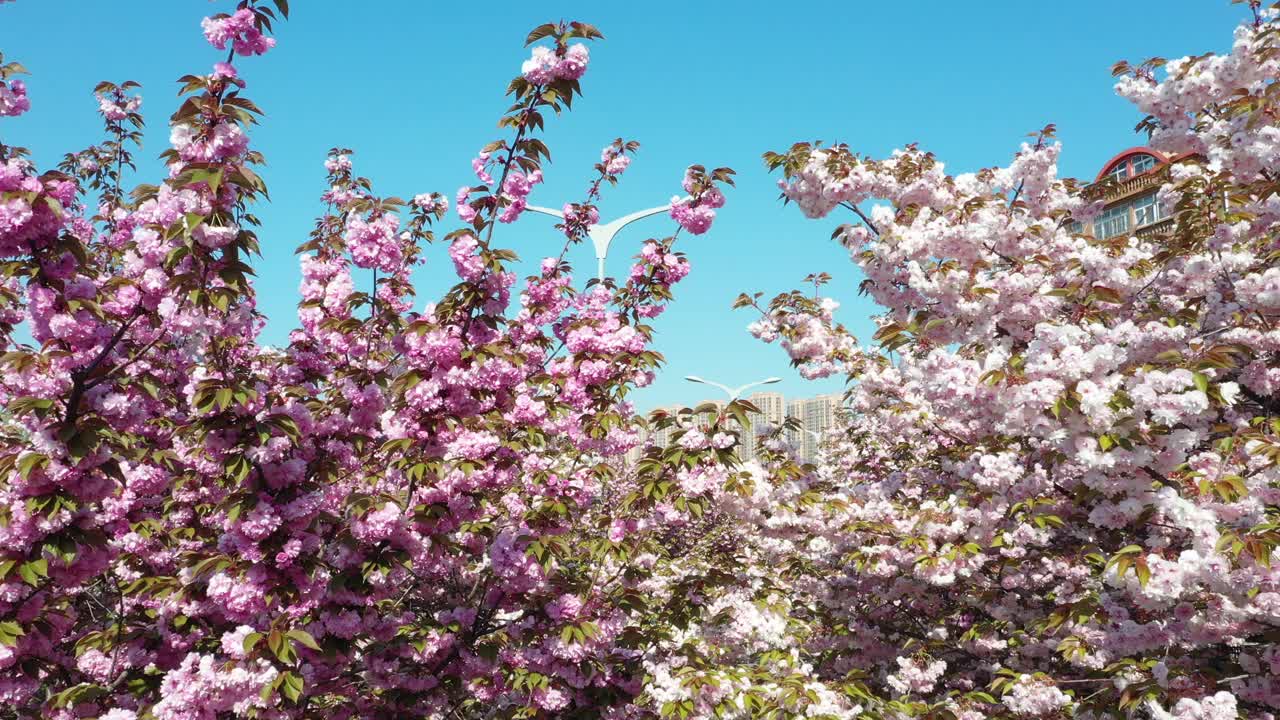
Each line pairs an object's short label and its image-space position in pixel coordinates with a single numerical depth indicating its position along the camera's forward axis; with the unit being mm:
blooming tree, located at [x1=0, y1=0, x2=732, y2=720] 3543
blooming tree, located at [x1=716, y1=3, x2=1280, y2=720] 3875
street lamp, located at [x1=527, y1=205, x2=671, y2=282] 11383
